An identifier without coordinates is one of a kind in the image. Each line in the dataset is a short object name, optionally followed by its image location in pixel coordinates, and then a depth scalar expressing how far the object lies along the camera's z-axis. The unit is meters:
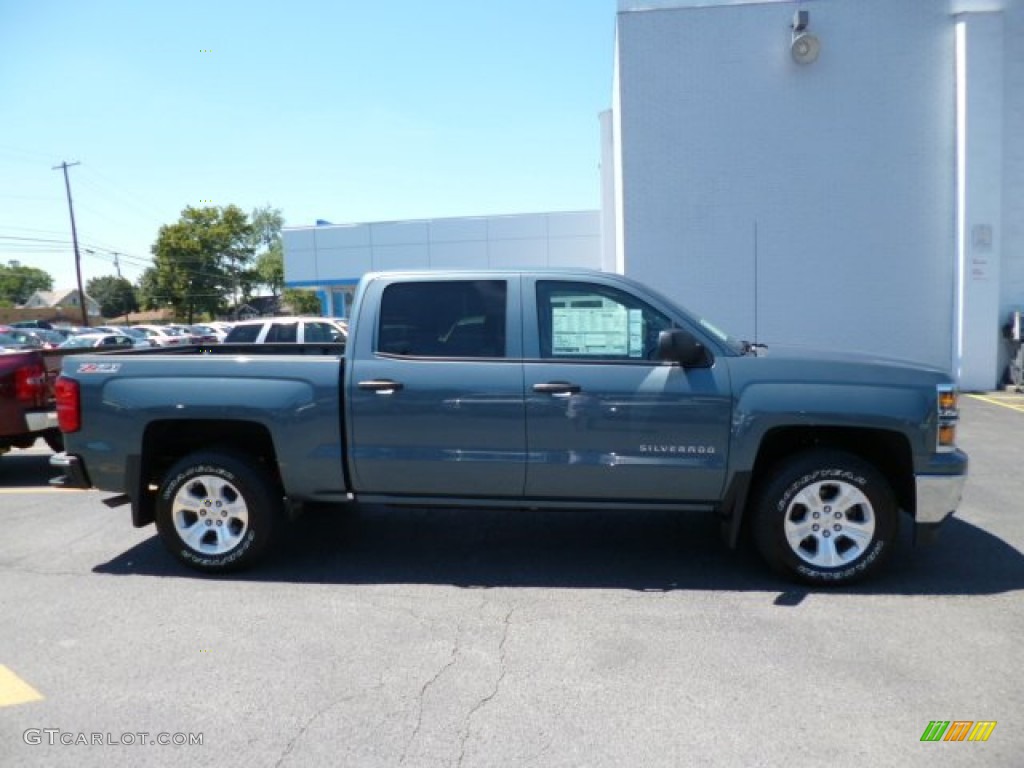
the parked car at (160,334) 33.20
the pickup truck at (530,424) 4.44
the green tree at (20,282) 124.81
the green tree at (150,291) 61.91
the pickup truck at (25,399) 7.09
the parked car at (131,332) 34.20
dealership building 13.73
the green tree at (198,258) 60.00
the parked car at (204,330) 38.76
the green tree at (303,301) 64.12
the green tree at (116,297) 95.81
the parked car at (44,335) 33.53
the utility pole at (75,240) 44.75
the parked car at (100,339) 29.70
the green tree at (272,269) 80.31
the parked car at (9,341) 29.68
